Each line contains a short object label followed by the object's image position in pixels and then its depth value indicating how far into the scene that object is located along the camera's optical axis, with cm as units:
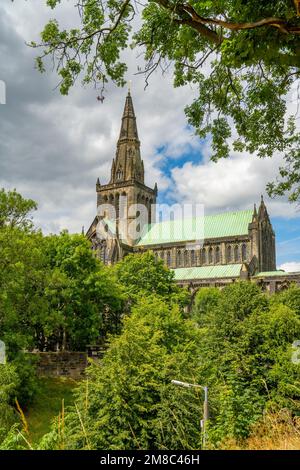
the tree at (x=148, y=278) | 4519
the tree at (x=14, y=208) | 2728
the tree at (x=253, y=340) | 2592
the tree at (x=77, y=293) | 3381
